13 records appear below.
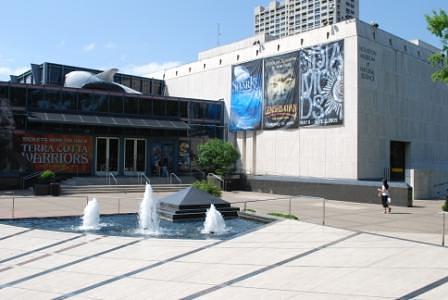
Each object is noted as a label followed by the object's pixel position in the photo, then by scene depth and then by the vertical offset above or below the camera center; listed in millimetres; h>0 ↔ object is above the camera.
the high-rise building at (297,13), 110625 +36098
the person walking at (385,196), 21125 -1201
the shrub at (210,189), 21766 -1046
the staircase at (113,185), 30344 -1418
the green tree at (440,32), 18483 +5156
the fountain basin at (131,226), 13930 -1937
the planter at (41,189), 27247 -1455
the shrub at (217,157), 34094 +582
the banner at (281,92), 34000 +5185
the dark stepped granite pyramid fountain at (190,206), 16844 -1431
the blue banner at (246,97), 36938 +5195
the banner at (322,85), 31297 +5264
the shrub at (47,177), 27844 -809
